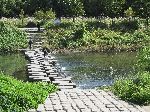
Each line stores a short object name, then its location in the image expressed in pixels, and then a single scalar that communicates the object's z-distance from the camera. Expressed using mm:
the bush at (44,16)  54938
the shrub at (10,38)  43719
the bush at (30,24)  54875
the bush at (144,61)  26328
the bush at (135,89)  20922
